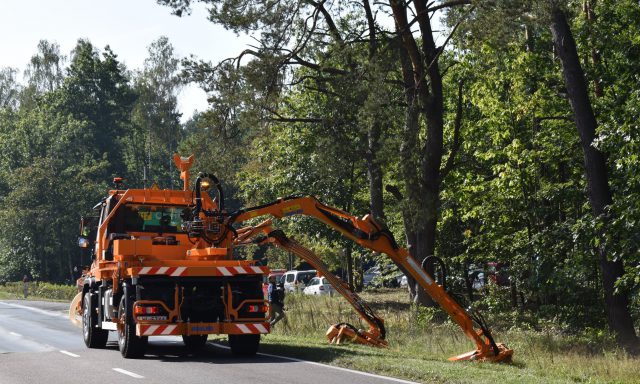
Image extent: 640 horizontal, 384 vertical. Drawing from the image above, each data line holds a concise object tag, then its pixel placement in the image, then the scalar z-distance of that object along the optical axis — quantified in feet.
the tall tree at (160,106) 305.32
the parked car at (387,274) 150.71
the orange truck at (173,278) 55.83
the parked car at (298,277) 198.18
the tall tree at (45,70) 370.12
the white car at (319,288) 181.78
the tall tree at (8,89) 404.77
